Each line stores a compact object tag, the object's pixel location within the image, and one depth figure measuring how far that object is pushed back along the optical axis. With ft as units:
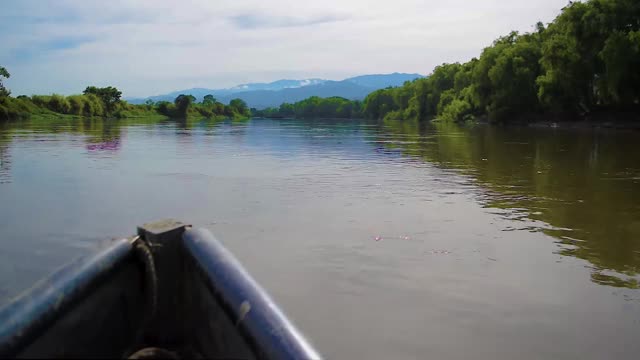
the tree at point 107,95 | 486.38
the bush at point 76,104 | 420.85
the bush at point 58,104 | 404.98
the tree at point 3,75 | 313.73
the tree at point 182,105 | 557.33
